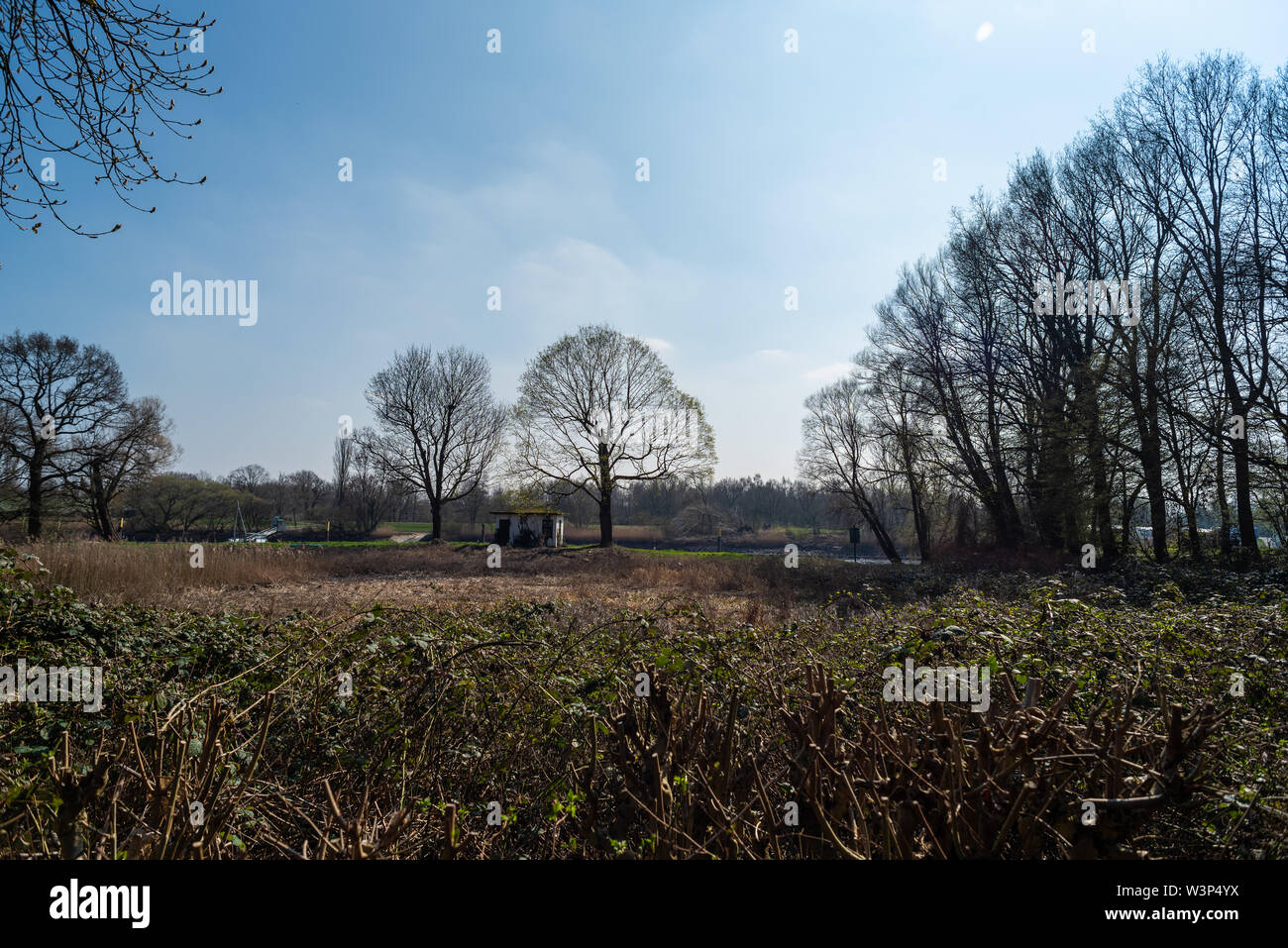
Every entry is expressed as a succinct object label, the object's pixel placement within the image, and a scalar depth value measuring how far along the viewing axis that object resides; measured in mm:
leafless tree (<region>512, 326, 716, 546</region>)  33312
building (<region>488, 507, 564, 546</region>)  33344
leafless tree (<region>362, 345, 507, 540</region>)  38688
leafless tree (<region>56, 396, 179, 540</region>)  30094
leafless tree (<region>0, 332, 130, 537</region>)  28750
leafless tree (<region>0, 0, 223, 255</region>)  3914
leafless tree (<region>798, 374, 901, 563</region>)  30484
